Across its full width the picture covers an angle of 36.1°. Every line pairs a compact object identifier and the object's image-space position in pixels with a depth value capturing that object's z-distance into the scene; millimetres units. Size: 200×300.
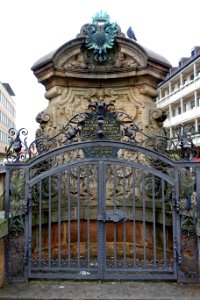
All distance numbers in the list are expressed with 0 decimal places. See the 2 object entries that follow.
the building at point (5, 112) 60375
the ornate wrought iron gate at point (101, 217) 4508
